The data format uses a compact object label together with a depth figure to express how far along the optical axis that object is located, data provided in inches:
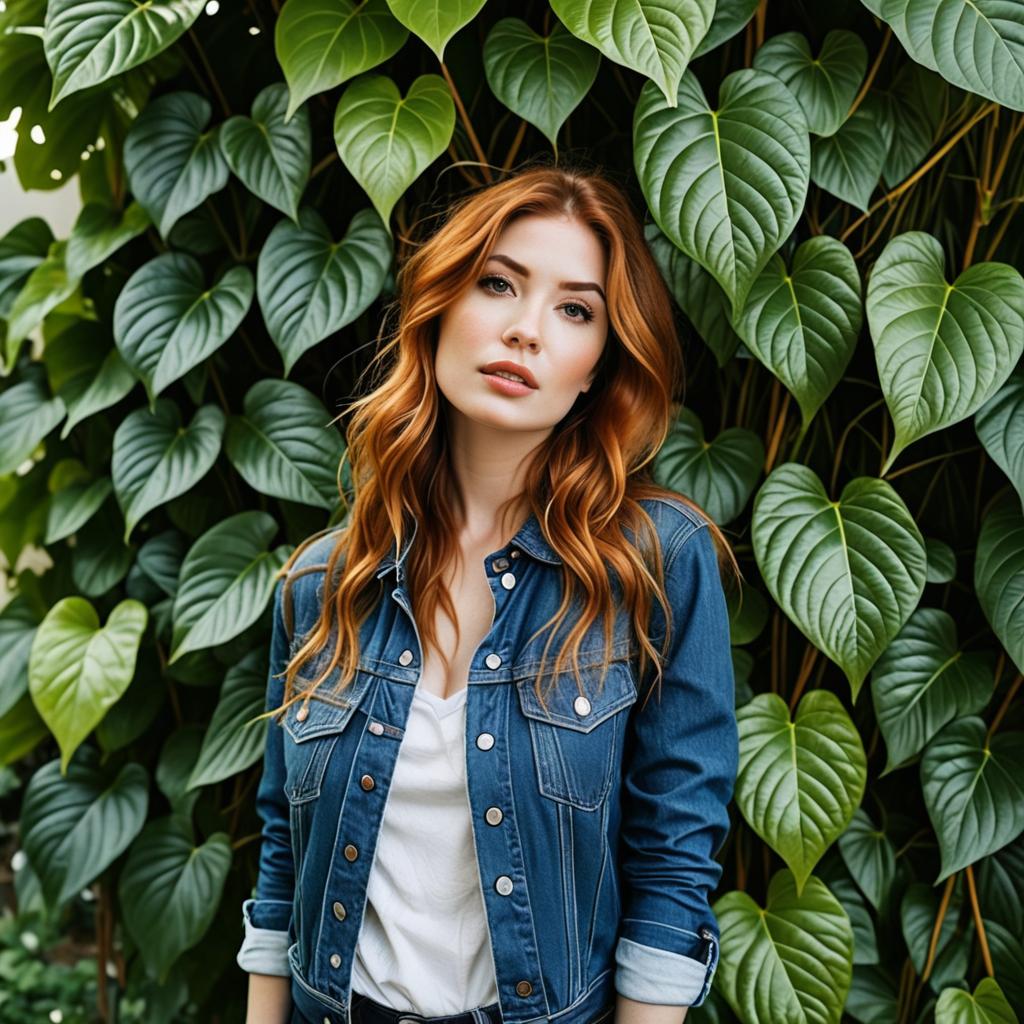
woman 40.7
